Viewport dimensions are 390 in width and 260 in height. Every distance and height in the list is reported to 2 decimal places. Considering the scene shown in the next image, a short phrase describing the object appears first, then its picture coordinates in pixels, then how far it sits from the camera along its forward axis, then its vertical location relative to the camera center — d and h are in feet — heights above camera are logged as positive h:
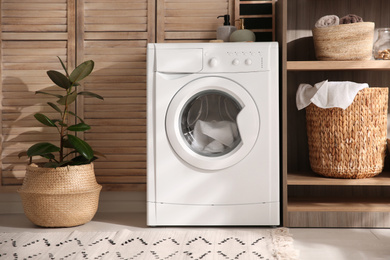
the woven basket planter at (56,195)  7.61 -1.03
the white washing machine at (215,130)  7.40 +0.05
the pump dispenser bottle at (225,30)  8.39 +1.87
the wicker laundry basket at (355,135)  7.41 -0.02
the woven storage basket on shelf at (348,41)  7.46 +1.51
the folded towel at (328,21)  7.58 +1.84
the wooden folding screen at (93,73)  8.97 +1.18
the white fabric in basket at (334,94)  7.25 +0.63
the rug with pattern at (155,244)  6.20 -1.60
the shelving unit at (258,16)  8.82 +2.23
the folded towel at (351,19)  7.51 +1.86
